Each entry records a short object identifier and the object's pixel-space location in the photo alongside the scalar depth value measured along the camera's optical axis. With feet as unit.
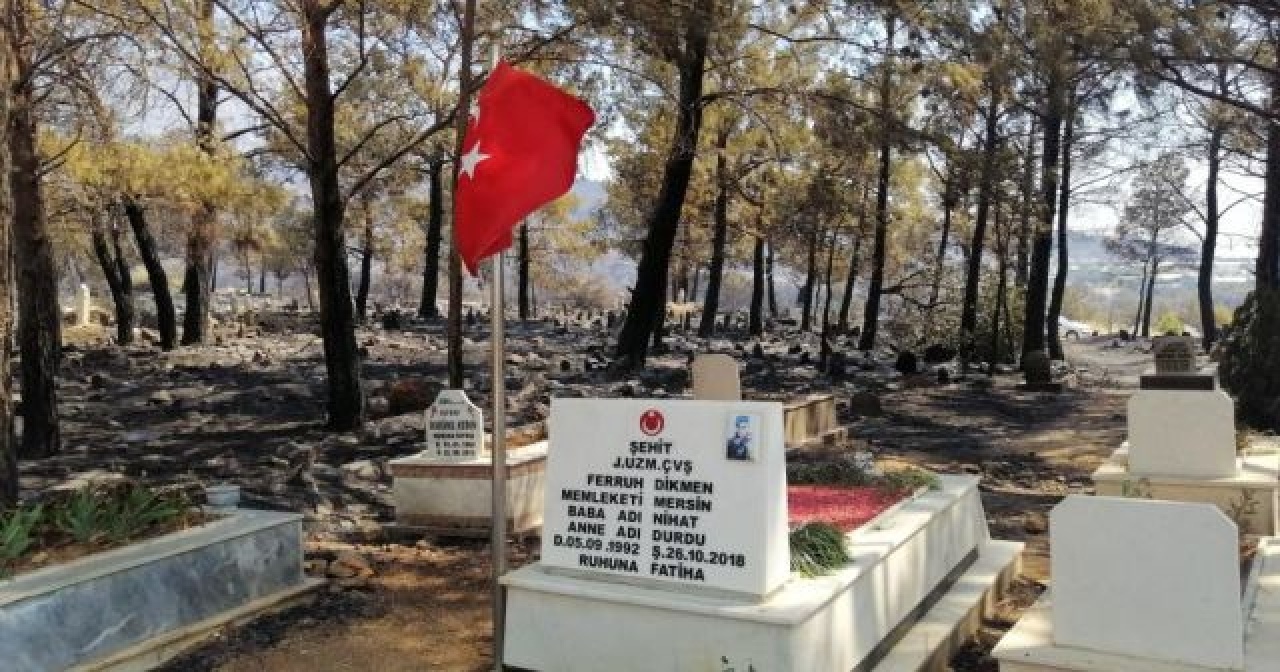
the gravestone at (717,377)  34.86
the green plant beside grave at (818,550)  15.24
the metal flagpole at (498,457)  15.93
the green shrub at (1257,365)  44.37
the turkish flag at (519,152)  16.21
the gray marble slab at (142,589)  15.53
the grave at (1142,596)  12.64
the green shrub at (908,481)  21.98
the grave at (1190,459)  23.79
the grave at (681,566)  13.82
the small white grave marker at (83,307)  111.65
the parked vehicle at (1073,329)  182.19
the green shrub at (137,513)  18.43
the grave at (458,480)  27.58
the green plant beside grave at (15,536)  16.57
